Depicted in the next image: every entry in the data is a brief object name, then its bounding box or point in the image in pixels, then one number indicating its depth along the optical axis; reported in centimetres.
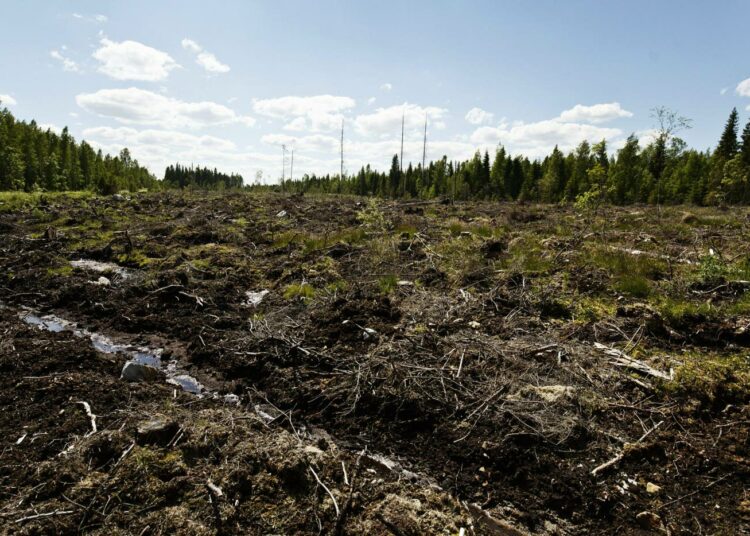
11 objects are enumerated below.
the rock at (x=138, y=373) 472
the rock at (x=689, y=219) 1479
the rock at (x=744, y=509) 300
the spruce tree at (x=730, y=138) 4181
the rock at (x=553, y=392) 417
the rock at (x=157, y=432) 332
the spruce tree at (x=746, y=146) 3679
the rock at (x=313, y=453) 337
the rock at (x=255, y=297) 797
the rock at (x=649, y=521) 296
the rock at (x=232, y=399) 461
